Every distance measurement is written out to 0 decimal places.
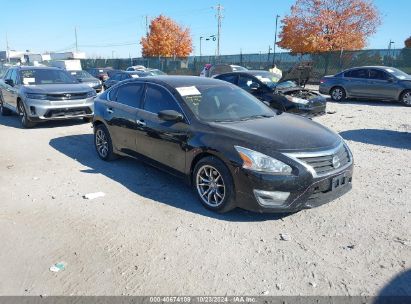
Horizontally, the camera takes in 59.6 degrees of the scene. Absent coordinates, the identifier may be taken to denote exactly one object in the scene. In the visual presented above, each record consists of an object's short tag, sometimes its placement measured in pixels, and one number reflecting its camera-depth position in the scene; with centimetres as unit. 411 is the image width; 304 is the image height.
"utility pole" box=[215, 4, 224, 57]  5102
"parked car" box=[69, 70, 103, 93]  1842
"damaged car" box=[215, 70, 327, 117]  1020
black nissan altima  386
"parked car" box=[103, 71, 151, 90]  1800
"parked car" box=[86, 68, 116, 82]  2703
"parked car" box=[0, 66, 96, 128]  939
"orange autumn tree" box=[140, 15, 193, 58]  5262
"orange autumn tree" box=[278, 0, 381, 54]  3691
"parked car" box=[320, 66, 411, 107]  1377
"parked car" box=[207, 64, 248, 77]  2012
